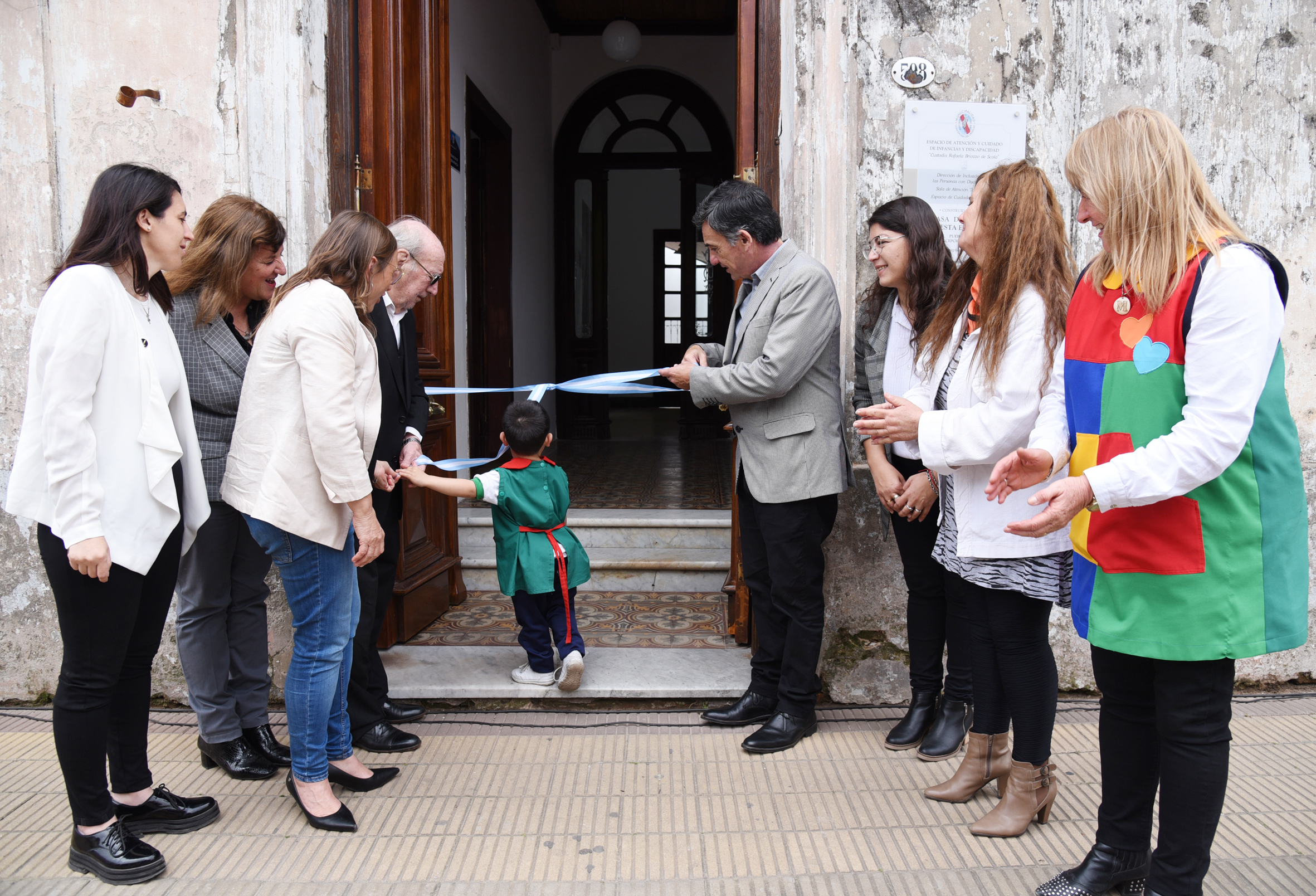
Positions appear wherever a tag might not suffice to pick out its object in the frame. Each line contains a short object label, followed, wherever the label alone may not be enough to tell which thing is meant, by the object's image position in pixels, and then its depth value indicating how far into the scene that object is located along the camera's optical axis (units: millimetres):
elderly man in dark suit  2943
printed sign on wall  3287
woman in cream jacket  2254
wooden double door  3436
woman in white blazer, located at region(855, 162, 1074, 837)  2236
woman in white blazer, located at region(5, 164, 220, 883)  2002
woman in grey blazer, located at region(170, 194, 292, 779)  2646
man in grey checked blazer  2826
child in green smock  3219
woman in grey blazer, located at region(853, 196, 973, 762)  2812
